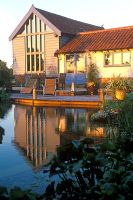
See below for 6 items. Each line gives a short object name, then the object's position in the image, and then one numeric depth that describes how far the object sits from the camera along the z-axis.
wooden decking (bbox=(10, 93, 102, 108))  17.55
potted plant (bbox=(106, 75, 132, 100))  11.72
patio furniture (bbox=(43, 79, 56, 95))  22.15
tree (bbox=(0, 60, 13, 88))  26.50
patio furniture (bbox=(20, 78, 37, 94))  23.53
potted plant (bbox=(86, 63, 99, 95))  22.82
